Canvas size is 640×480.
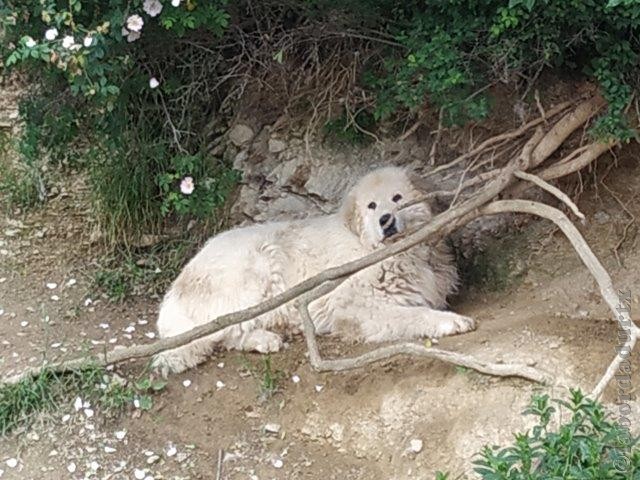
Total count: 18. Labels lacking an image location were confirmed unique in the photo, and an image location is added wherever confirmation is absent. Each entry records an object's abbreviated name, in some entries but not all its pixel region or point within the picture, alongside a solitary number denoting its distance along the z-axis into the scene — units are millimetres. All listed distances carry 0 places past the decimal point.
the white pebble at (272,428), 4848
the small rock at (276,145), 6582
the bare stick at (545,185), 4728
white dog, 5371
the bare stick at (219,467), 4625
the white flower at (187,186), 5746
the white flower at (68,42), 4508
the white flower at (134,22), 4660
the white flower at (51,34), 4543
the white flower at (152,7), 4660
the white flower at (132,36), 4809
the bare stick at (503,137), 5438
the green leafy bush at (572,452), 3576
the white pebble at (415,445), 4465
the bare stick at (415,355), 4402
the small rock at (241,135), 6707
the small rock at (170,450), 4762
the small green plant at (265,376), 5035
